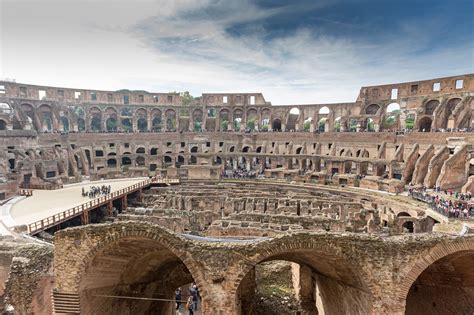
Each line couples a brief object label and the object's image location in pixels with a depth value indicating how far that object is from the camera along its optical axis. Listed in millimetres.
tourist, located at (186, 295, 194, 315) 12555
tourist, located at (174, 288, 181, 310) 14188
